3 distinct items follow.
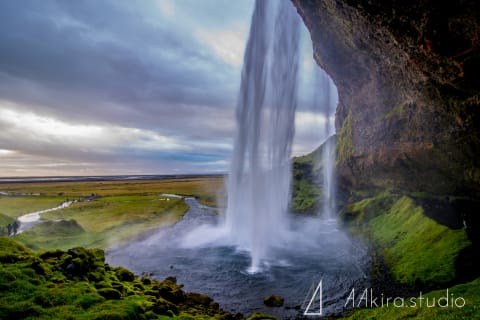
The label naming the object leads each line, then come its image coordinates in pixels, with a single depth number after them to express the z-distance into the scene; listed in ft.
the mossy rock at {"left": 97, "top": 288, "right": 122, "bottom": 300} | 65.62
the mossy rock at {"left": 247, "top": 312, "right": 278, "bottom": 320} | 69.87
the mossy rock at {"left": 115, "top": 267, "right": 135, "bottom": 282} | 86.08
